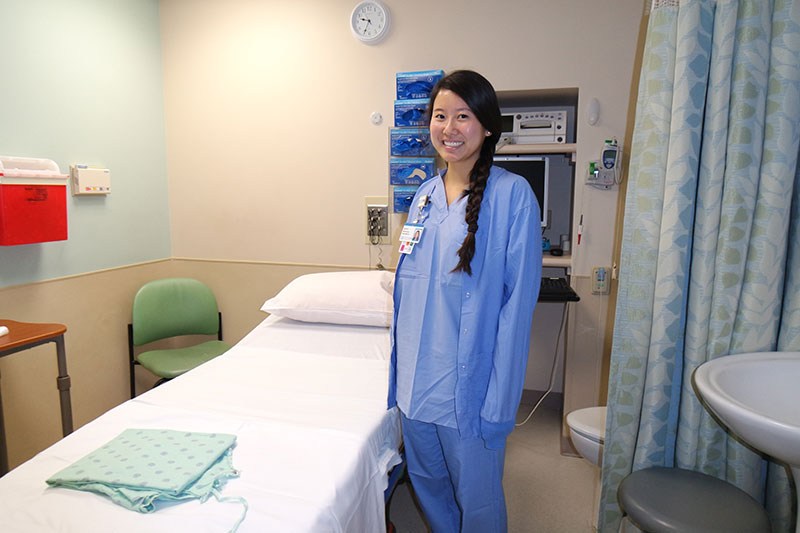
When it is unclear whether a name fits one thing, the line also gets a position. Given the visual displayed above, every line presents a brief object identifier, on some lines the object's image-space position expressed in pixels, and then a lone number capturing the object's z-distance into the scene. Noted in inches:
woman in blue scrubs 56.6
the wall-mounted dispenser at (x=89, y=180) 105.6
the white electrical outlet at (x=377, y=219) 121.0
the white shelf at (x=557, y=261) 108.8
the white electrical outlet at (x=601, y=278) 109.0
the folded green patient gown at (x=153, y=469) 49.1
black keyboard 97.4
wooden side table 77.4
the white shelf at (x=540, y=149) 109.6
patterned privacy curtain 55.9
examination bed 47.4
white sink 43.3
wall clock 115.3
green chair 113.4
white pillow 102.1
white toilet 77.0
